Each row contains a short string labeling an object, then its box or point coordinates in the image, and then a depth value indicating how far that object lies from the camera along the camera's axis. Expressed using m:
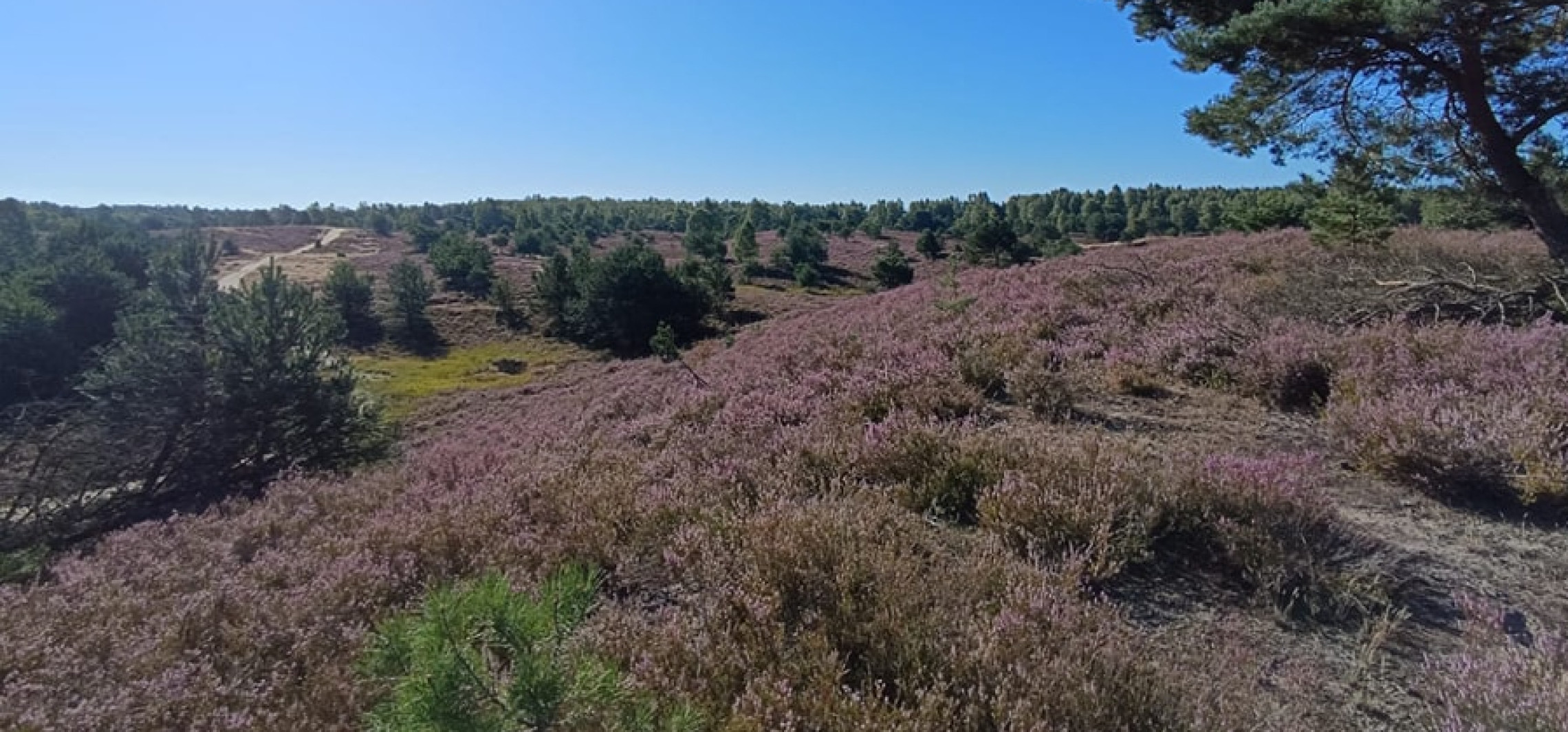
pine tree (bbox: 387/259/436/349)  58.03
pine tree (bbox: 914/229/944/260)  79.75
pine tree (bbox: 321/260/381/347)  57.09
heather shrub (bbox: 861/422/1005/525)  4.24
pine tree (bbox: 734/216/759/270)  77.56
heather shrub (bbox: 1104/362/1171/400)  6.48
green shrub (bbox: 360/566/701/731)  1.93
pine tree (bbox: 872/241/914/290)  64.90
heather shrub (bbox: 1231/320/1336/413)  5.82
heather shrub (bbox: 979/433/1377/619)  3.21
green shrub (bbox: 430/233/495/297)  69.25
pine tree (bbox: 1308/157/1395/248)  10.34
